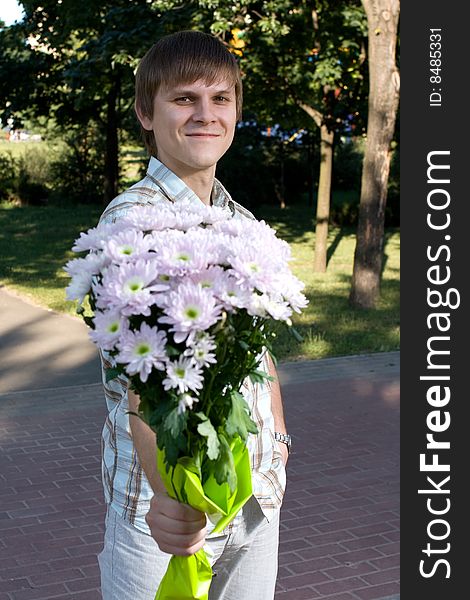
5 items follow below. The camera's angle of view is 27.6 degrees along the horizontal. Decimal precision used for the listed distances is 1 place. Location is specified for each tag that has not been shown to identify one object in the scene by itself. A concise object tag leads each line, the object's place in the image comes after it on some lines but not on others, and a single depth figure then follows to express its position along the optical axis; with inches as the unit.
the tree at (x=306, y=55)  601.9
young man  82.0
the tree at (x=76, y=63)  636.1
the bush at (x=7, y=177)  1243.8
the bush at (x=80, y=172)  1255.2
